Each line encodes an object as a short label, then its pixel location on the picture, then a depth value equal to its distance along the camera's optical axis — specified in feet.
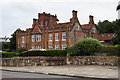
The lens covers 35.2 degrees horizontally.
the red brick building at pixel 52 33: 151.23
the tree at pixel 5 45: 238.15
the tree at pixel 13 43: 209.77
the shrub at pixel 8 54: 93.97
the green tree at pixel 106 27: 265.07
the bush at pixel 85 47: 78.89
